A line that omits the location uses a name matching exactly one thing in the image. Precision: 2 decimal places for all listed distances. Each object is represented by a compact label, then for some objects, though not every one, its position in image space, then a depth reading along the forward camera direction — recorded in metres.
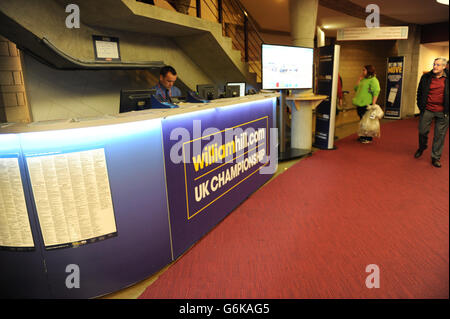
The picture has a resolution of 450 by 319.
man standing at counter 3.78
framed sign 4.39
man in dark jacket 4.43
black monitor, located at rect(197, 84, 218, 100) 3.45
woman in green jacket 6.22
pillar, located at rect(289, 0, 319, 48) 5.37
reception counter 1.76
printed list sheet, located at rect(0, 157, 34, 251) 1.75
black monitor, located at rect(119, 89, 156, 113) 2.55
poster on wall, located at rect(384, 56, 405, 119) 10.24
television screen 4.66
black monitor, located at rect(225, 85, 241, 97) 3.83
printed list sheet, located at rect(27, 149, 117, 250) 1.78
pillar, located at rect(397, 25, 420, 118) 10.59
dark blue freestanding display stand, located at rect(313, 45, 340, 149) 5.74
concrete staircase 3.46
